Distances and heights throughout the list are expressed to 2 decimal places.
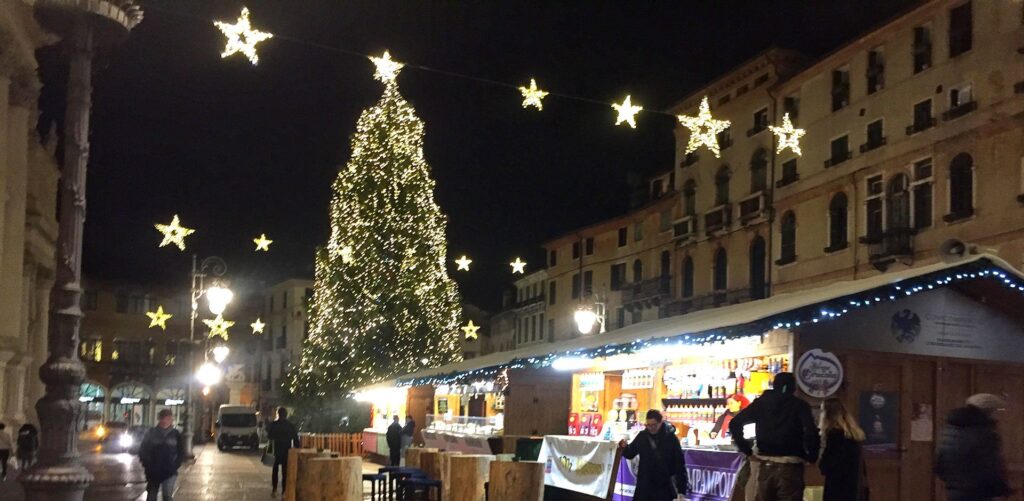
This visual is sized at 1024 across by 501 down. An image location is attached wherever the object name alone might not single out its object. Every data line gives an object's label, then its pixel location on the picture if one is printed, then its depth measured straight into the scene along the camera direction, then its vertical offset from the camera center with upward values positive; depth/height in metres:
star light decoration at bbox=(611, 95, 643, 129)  16.17 +3.92
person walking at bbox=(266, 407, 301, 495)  18.84 -1.76
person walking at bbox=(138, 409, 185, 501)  13.58 -1.57
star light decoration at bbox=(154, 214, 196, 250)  20.69 +2.25
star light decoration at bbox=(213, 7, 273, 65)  13.12 +4.03
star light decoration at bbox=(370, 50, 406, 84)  16.77 +4.80
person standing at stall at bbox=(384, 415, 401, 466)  25.16 -2.32
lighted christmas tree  38.56 +2.93
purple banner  11.42 -1.38
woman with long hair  9.35 -0.92
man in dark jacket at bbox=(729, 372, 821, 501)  8.86 -0.74
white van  43.44 -3.78
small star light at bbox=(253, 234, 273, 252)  25.95 +2.60
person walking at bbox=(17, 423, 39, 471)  25.59 -2.79
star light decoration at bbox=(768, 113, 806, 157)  19.02 +4.35
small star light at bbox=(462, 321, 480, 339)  35.25 +0.62
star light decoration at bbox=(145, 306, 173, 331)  27.66 +0.59
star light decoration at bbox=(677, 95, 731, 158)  17.73 +4.13
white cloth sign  13.57 -1.64
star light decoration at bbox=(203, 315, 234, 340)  29.20 +0.46
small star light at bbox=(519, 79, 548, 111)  15.78 +4.03
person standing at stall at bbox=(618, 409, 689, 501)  10.66 -1.17
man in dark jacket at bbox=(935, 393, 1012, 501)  7.19 -0.67
